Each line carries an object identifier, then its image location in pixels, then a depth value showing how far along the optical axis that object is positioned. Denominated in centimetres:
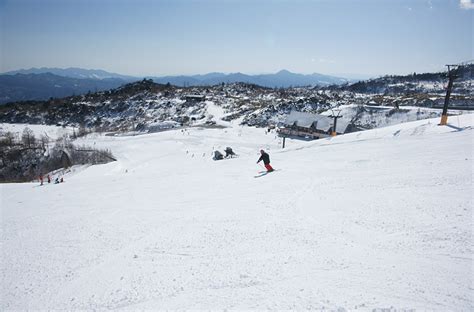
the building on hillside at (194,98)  10929
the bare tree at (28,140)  5586
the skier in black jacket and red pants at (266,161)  1479
